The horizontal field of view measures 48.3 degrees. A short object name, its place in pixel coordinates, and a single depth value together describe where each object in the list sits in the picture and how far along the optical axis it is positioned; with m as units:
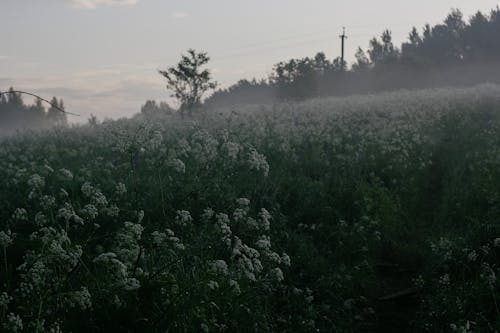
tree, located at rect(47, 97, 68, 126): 115.07
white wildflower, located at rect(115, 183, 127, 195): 7.75
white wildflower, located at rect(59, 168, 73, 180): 7.30
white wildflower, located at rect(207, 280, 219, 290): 5.52
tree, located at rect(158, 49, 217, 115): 28.42
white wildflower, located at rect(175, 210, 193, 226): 6.80
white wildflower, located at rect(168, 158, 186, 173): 7.80
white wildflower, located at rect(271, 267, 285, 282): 6.48
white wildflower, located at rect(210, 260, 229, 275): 5.80
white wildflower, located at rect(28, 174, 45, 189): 6.98
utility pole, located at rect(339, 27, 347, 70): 71.16
